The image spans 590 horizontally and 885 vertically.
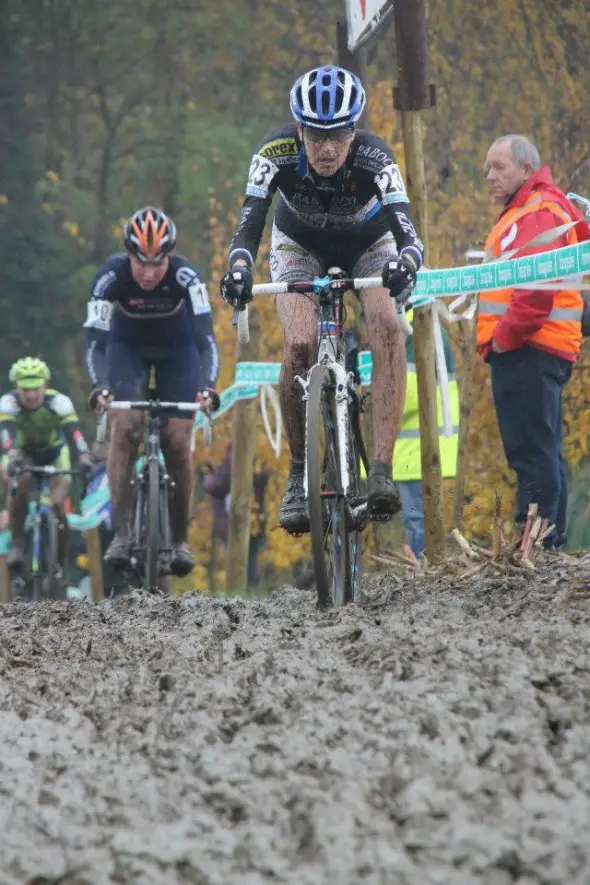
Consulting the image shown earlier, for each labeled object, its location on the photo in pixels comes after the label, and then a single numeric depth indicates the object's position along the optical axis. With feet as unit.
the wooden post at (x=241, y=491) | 97.04
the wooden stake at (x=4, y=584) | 137.23
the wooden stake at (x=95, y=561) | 140.36
